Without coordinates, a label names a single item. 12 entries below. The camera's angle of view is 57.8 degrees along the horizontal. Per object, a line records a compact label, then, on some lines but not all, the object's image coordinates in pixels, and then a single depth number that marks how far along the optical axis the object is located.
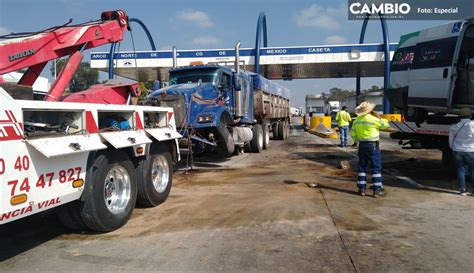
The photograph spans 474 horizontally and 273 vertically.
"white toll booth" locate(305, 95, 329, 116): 46.47
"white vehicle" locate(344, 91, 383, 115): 39.12
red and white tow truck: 3.92
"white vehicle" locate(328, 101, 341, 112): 60.55
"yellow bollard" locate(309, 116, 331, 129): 29.60
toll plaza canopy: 32.78
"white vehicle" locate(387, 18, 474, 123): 9.20
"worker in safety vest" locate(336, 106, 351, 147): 17.86
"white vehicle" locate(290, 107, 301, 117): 91.40
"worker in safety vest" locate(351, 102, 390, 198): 7.61
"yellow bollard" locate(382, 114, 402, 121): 23.08
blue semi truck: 10.87
